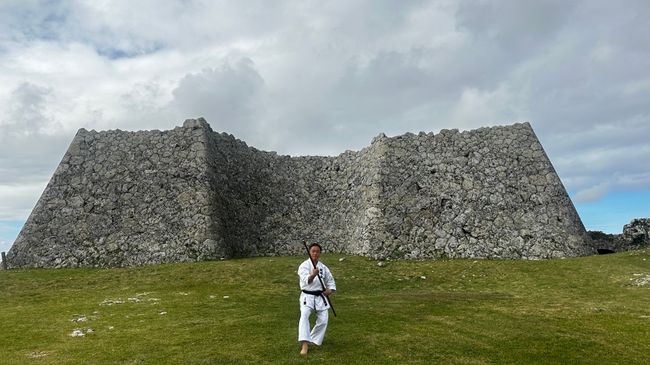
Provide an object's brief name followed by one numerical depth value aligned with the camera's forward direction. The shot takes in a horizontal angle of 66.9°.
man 10.96
